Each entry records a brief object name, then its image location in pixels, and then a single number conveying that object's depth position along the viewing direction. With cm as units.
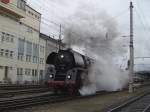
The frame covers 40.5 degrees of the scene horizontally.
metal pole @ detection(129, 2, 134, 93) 2333
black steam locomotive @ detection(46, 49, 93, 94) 1616
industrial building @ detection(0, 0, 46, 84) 3224
